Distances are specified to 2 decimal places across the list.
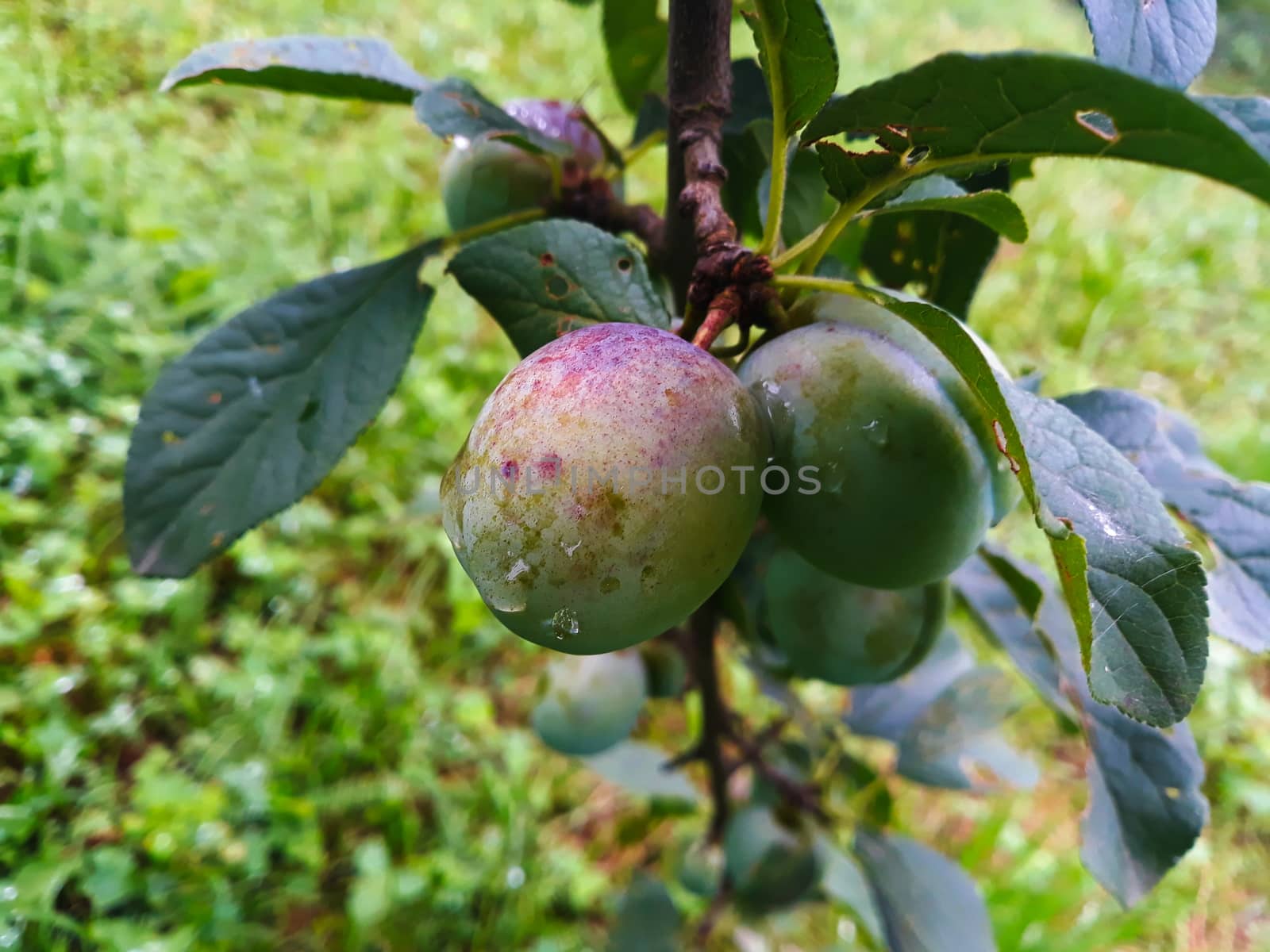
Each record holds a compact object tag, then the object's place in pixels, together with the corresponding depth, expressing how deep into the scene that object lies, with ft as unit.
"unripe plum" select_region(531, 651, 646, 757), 0.72
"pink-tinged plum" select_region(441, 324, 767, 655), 0.36
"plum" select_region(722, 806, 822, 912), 0.76
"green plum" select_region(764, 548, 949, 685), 0.55
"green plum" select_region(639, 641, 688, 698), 0.78
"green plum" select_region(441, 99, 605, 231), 0.56
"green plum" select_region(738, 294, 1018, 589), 0.41
